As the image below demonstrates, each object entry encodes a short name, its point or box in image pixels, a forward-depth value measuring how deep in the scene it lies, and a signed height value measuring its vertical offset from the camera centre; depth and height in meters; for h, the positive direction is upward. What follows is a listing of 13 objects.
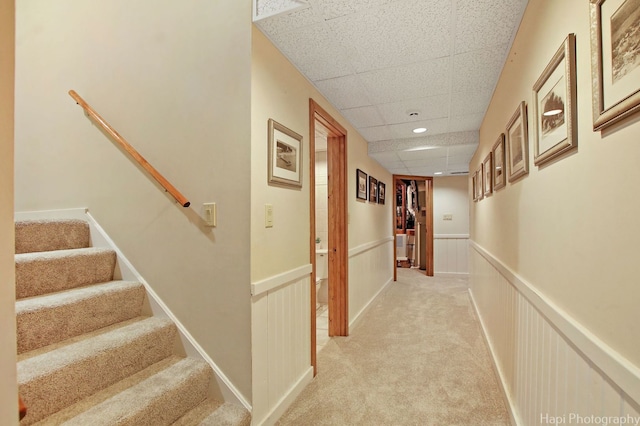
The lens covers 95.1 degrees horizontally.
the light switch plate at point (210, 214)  1.66 +0.01
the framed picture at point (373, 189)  4.11 +0.38
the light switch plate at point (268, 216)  1.70 +0.00
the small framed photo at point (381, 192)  4.65 +0.39
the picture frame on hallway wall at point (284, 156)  1.75 +0.38
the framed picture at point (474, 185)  3.68 +0.41
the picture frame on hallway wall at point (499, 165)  2.02 +0.38
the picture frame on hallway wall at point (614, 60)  0.63 +0.37
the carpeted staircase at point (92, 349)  1.25 -0.64
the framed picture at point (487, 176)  2.54 +0.37
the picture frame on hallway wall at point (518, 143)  1.46 +0.40
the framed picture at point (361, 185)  3.47 +0.38
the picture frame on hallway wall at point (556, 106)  0.93 +0.40
